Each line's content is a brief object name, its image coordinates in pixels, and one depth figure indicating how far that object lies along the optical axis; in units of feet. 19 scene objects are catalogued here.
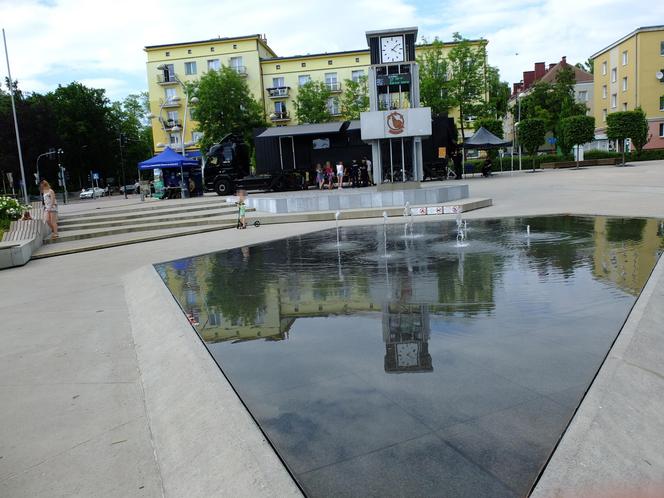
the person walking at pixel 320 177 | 108.47
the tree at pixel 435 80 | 170.19
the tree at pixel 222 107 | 174.60
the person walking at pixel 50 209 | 52.80
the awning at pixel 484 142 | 133.28
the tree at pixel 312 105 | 187.83
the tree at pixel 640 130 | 147.13
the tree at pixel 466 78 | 170.71
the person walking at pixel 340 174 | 103.50
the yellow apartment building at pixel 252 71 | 221.87
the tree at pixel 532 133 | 154.71
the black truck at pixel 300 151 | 108.88
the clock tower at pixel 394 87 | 73.05
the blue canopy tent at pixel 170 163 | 97.40
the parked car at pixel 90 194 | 203.51
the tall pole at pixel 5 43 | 114.01
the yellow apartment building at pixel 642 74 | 185.47
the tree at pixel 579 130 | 150.80
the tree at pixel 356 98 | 181.98
